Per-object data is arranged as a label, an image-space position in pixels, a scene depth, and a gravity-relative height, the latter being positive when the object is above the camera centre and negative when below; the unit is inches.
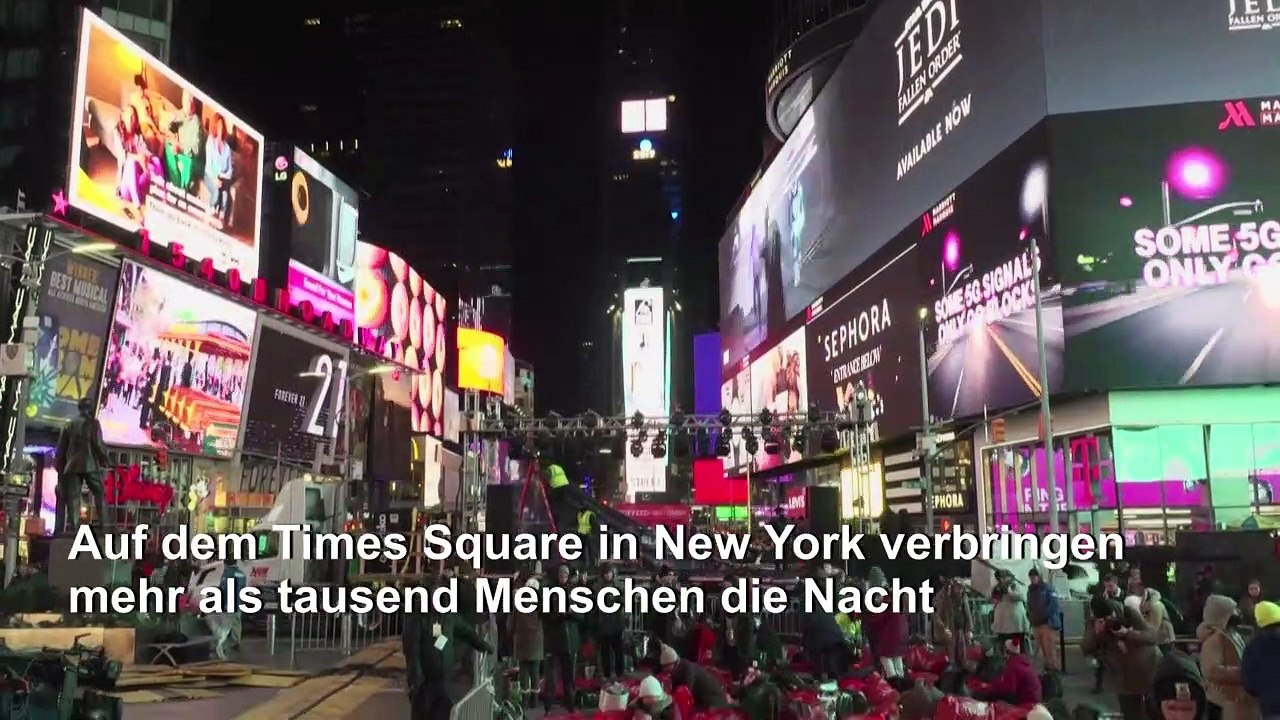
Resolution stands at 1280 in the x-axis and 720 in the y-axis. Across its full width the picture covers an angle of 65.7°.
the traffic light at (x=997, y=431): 897.5 +61.6
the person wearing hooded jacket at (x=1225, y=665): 297.9 -50.4
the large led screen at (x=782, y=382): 1987.0 +260.2
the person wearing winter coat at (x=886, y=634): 522.0 -70.8
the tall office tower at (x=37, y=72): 2146.9 +945.3
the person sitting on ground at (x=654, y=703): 306.2 -62.1
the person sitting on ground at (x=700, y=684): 348.5 -64.5
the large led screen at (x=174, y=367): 890.7 +135.5
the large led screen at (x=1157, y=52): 981.2 +442.9
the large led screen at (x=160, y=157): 882.1 +347.8
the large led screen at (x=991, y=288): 1002.7 +232.6
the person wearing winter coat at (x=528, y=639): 487.8 -66.8
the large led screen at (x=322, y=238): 1449.3 +406.0
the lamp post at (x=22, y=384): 534.3 +66.0
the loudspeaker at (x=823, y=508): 930.1 -7.3
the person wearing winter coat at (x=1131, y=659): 377.7 -61.7
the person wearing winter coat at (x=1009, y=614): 573.9 -66.3
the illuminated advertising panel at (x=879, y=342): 1357.0 +243.4
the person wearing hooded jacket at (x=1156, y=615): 463.8 -54.9
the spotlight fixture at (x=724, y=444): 1065.5 +61.5
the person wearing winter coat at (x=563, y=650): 498.9 -74.0
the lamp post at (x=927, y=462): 949.8 +37.7
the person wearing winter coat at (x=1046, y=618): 577.3 -69.1
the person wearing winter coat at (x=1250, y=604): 503.2 -54.7
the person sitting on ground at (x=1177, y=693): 244.1 -48.5
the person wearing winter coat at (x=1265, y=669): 247.6 -43.3
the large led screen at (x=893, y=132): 1085.1 +506.9
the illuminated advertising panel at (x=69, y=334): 816.3 +145.2
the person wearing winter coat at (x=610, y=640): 541.6 -76.1
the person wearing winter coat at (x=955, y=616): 600.4 -72.3
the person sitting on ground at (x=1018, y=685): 355.9 -66.7
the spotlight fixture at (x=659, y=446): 1101.5 +62.9
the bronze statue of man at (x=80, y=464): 610.2 +26.0
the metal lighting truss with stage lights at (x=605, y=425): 1051.9 +82.9
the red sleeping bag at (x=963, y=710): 302.0 -63.9
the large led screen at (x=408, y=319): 1834.4 +362.1
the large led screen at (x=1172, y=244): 944.9 +243.7
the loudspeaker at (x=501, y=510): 868.6 -6.1
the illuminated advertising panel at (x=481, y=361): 2596.0 +376.7
